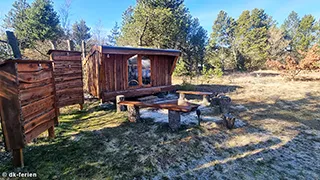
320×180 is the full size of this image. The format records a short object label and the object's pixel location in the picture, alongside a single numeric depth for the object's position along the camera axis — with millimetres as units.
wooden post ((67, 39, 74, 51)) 8560
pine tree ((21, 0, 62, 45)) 14773
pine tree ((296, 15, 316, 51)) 24516
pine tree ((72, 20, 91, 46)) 24819
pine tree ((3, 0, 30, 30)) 15419
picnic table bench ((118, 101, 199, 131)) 3839
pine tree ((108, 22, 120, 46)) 34962
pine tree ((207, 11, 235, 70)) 23953
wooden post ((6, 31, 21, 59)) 4621
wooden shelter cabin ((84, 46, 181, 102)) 6012
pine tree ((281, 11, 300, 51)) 28719
